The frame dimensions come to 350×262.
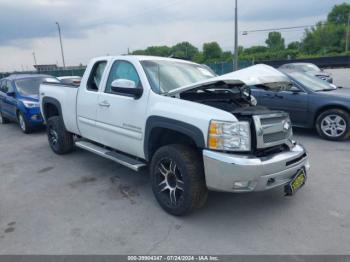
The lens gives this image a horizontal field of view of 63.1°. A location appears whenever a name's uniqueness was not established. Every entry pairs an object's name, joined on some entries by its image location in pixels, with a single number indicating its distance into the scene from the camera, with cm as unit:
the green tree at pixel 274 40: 9475
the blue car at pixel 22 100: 804
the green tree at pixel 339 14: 8331
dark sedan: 629
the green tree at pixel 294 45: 8244
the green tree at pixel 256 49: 8328
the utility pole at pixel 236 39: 1796
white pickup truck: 295
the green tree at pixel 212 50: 8812
